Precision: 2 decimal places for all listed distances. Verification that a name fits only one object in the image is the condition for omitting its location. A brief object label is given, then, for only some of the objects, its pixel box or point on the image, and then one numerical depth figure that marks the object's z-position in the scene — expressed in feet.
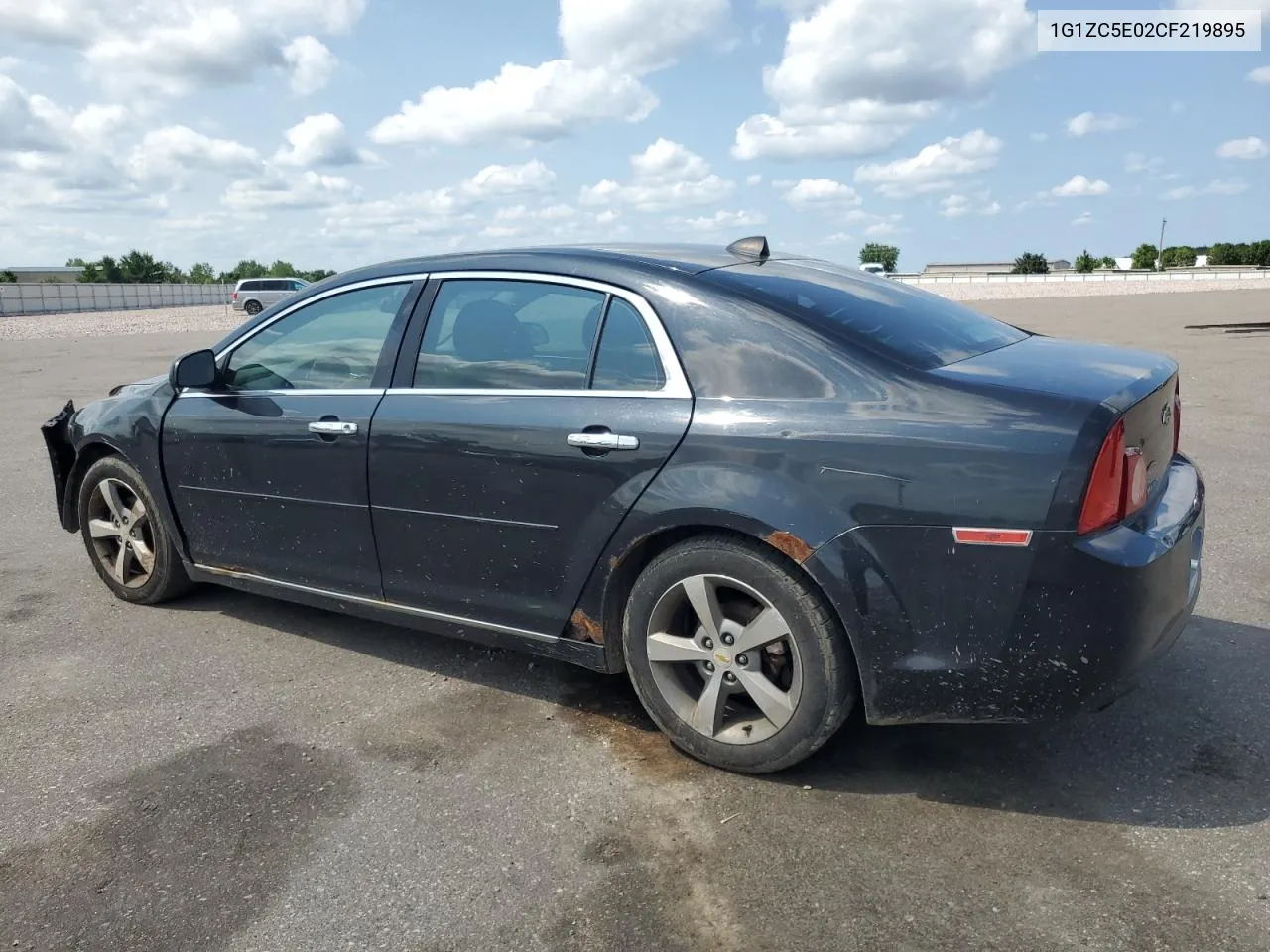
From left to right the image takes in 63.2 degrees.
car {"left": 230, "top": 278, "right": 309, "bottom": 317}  144.77
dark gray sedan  9.16
